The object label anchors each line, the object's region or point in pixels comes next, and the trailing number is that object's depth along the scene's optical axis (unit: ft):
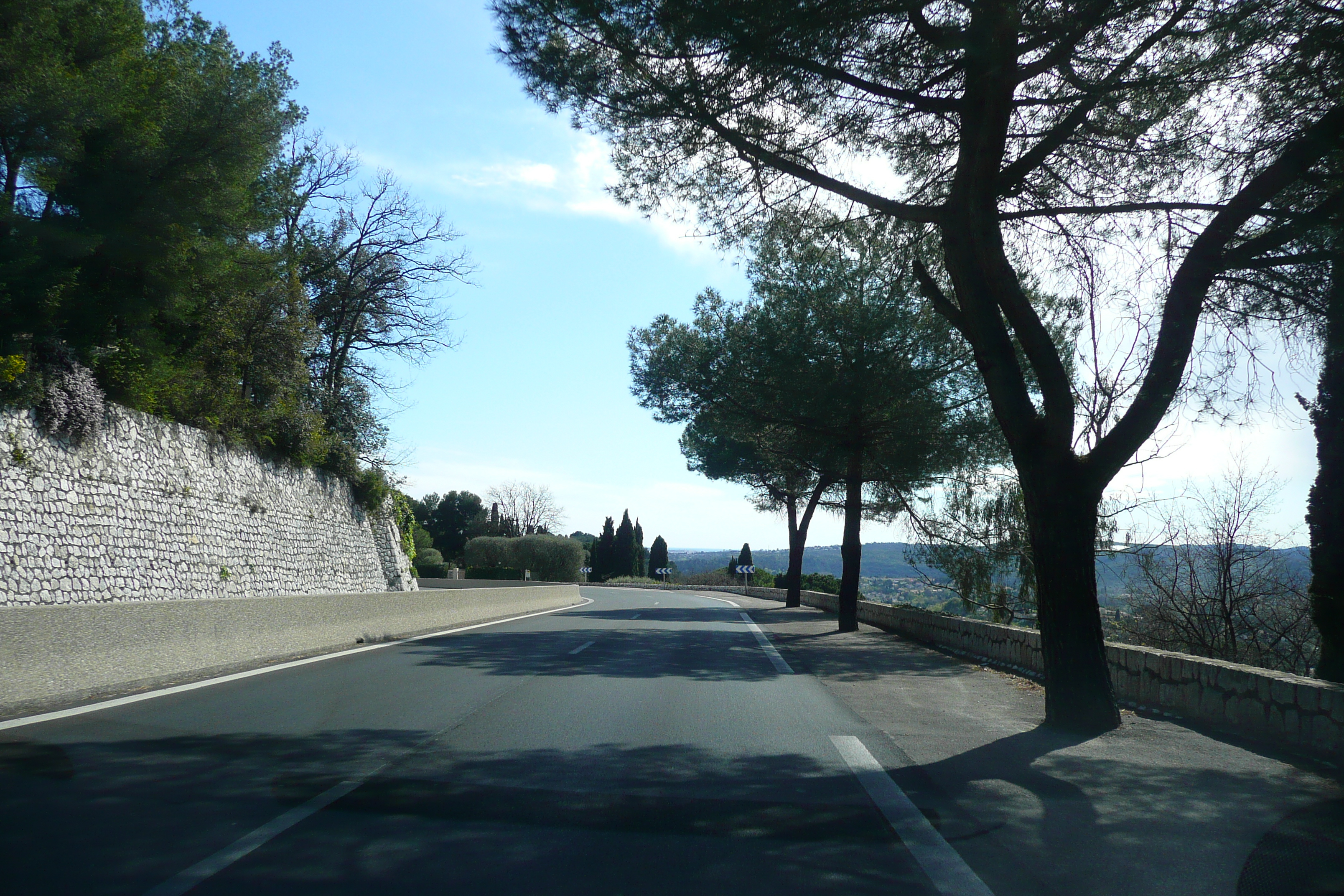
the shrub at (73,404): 51.70
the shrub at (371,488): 105.50
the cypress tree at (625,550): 302.25
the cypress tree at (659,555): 316.60
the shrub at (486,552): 233.96
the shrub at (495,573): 224.94
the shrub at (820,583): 169.27
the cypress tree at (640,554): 307.58
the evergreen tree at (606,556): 303.89
